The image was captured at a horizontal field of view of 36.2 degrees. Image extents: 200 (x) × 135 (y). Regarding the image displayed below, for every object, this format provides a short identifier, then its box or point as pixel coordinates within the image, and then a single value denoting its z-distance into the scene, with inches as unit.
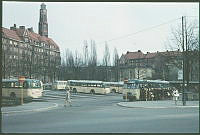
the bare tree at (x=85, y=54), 2959.2
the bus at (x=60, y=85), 2483.9
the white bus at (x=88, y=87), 2174.0
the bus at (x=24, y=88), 1523.1
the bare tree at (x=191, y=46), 1478.7
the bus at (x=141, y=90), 1488.7
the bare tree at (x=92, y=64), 2873.0
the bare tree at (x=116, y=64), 3414.1
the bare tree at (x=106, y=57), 3299.7
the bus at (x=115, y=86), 2600.9
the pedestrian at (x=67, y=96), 1140.3
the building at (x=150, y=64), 1817.2
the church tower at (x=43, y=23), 4783.0
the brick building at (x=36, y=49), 2048.5
